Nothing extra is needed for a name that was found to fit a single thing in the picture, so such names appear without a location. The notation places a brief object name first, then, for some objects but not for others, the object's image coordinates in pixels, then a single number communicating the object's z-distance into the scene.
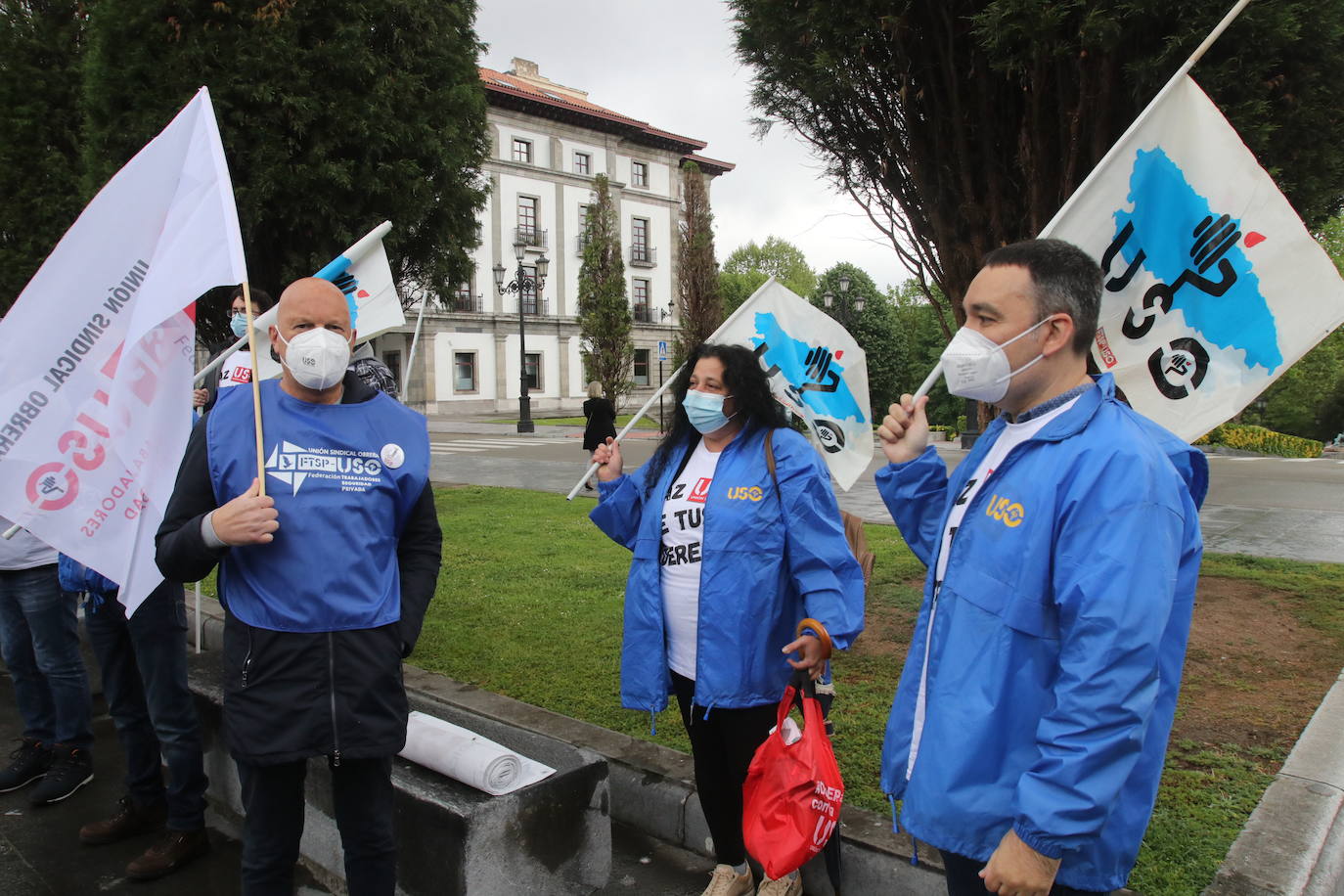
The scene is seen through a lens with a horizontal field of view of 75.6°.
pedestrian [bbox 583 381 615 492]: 14.16
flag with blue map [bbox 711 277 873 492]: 4.19
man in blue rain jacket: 1.53
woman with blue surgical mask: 2.83
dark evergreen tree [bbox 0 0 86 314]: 11.77
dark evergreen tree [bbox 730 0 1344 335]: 4.72
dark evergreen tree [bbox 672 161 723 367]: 36.31
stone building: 43.28
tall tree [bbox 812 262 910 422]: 35.91
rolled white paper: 2.99
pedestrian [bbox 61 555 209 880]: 3.38
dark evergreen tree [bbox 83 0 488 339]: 7.39
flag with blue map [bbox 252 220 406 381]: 5.05
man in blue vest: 2.32
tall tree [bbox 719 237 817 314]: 70.19
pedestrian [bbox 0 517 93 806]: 3.88
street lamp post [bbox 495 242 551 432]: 30.27
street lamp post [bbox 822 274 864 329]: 23.51
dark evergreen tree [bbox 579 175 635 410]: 37.88
